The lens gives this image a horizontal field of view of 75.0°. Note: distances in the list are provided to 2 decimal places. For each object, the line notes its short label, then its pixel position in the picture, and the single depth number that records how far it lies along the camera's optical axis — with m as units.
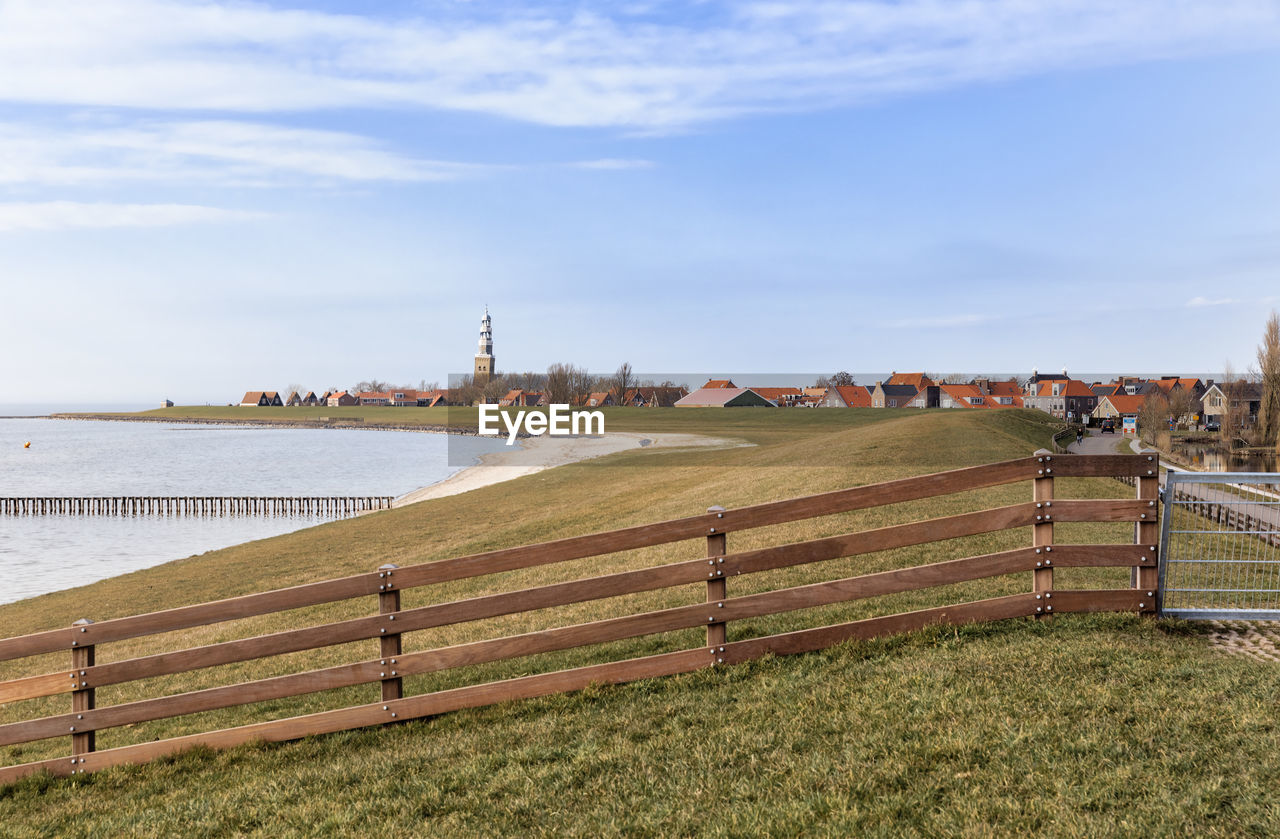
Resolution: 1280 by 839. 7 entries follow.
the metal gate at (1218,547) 7.55
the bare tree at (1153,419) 92.35
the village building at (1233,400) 98.11
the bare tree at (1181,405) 121.19
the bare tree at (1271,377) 77.00
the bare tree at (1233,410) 92.99
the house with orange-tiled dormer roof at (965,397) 137.50
